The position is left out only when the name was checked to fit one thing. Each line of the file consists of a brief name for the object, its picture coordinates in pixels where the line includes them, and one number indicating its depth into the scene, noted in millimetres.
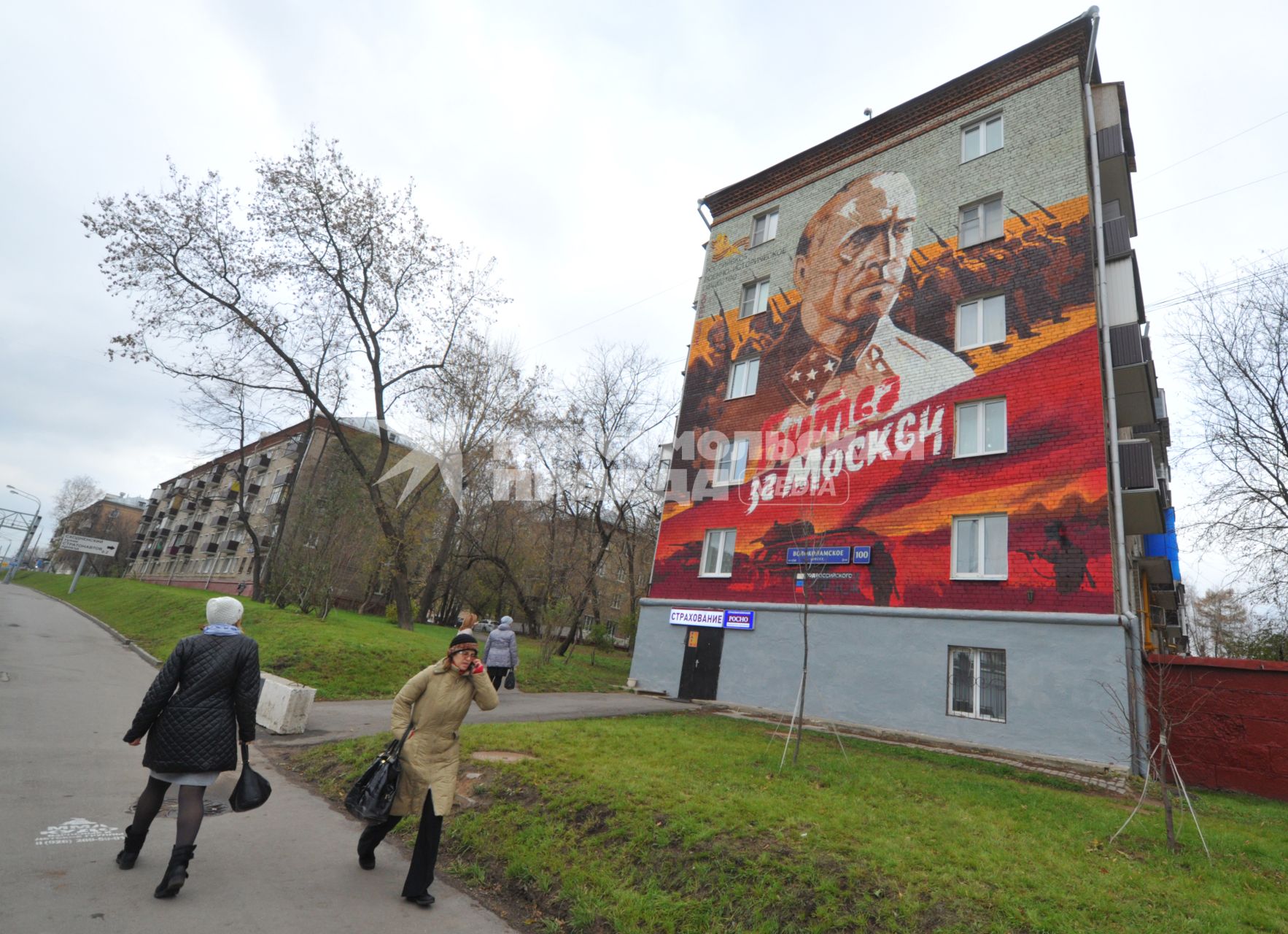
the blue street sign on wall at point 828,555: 17328
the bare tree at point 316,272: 21500
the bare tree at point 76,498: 103125
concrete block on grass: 10156
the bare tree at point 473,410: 26828
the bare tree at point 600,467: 33312
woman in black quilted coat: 4555
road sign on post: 49500
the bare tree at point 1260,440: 19250
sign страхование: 18812
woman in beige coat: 4902
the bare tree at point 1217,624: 25512
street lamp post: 58875
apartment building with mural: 14055
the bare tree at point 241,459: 25469
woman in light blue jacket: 14133
